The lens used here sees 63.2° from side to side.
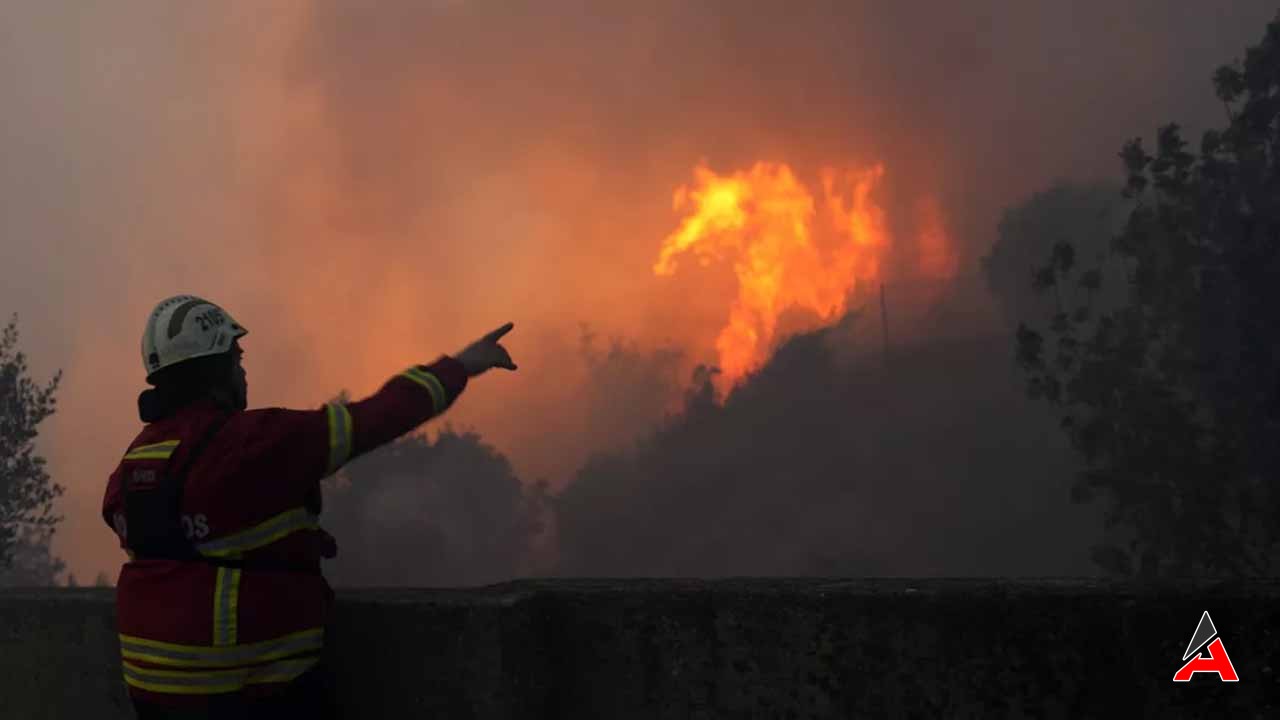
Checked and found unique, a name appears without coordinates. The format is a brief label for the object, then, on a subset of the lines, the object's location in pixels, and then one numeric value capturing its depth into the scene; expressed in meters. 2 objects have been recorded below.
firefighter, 2.74
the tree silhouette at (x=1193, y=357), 28.25
